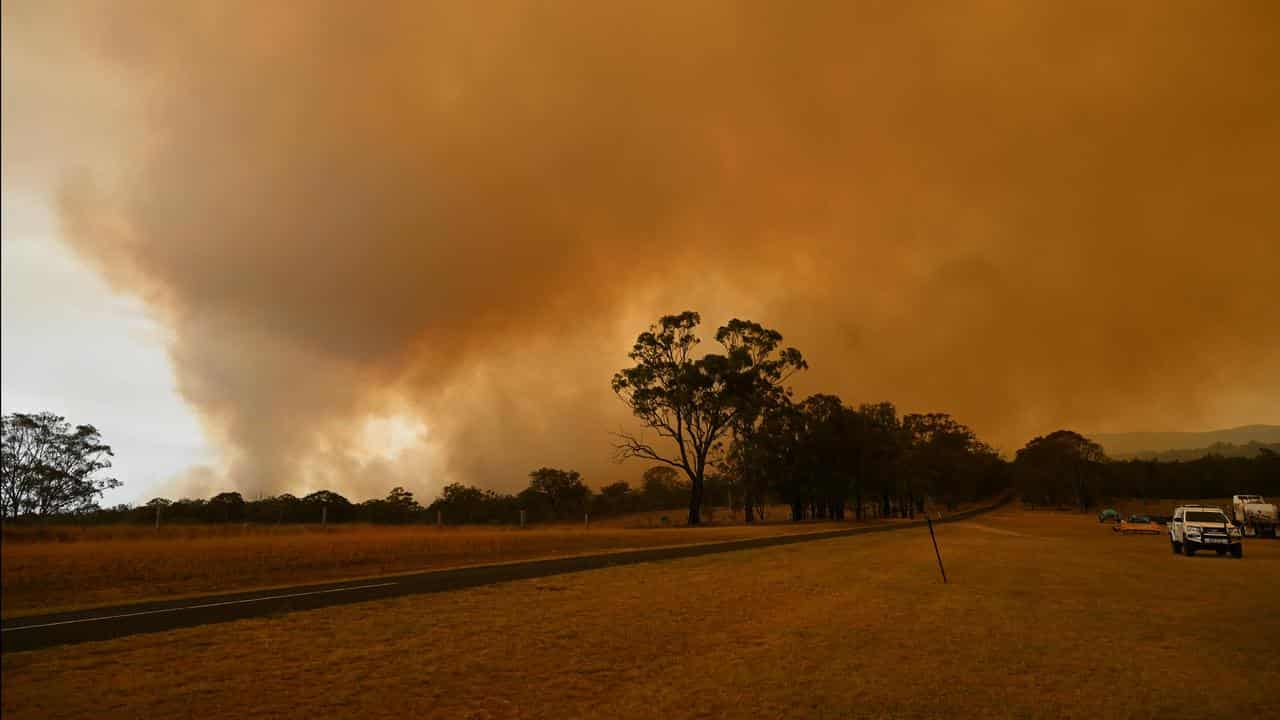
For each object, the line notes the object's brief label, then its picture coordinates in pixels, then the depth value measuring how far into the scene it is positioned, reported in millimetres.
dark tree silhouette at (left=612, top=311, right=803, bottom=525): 81375
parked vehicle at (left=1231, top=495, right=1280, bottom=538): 53031
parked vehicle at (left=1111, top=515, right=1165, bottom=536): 59394
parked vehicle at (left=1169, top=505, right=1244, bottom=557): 33406
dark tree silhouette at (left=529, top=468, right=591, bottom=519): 135875
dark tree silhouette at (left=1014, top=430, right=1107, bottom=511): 152625
